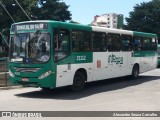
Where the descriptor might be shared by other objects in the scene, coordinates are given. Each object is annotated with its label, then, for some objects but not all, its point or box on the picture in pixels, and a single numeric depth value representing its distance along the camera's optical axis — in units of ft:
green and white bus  43.78
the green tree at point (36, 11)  175.17
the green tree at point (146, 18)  212.72
